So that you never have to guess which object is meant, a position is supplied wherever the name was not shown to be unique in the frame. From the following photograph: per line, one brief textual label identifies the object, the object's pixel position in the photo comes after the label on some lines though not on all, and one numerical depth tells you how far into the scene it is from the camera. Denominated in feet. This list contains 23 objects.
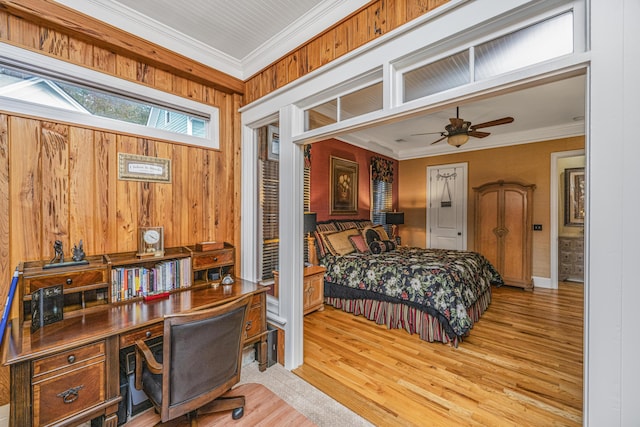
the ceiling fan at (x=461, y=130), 11.73
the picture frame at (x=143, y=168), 7.42
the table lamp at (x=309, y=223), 11.40
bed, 9.53
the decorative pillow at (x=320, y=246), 13.44
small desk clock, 7.32
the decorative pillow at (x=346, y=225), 15.21
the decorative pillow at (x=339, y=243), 13.51
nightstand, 11.56
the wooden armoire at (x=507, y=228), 15.84
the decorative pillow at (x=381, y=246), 14.43
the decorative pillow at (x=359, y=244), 14.37
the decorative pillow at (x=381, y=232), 16.14
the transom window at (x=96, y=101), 6.02
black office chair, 4.52
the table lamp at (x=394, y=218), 18.43
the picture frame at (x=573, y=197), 17.74
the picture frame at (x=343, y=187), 15.37
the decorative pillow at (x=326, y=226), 14.30
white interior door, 18.62
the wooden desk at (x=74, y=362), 4.33
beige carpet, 6.04
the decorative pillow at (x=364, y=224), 16.24
